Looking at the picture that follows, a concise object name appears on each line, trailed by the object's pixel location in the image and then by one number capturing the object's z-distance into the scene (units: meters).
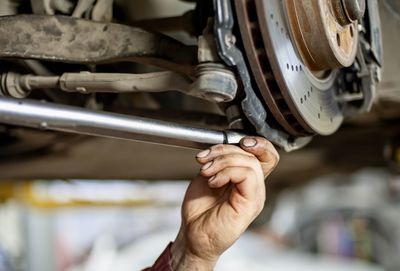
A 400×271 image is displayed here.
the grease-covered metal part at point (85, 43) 0.61
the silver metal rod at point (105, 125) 0.47
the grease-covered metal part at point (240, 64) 0.53
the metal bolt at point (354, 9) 0.61
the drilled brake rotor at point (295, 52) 0.54
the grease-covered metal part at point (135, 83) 0.54
